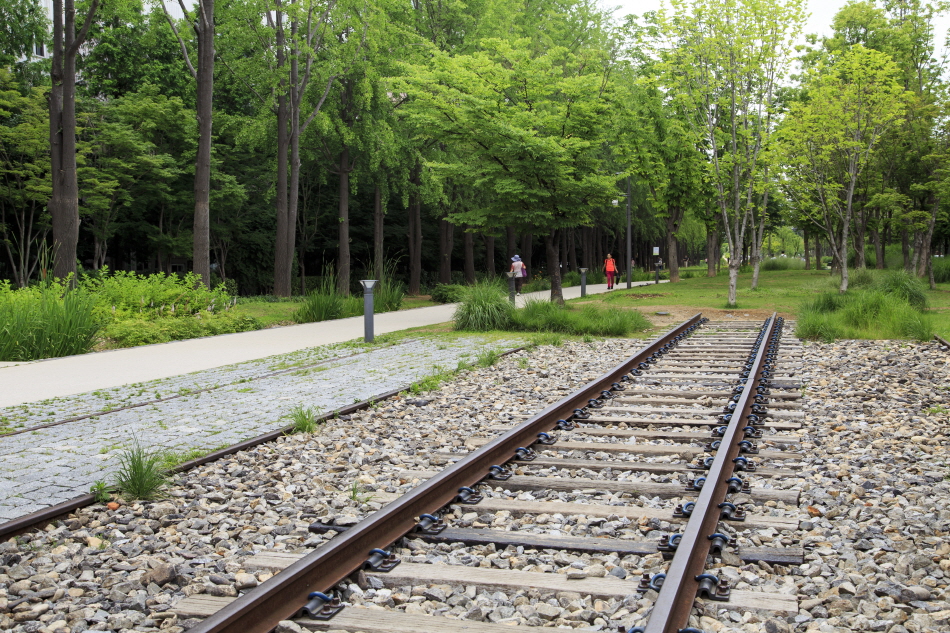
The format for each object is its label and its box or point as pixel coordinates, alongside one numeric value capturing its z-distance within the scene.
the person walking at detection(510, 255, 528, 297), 27.78
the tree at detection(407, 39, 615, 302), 18.39
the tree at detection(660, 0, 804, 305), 22.27
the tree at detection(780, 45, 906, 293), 25.12
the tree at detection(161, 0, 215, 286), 20.11
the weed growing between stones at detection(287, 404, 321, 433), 6.83
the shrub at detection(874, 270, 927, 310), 19.27
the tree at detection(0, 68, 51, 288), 28.08
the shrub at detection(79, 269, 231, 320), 15.71
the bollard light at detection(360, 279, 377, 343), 13.88
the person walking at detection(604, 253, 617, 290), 35.82
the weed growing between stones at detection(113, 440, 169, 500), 4.93
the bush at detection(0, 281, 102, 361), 11.89
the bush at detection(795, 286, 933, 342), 14.05
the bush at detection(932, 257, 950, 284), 34.94
